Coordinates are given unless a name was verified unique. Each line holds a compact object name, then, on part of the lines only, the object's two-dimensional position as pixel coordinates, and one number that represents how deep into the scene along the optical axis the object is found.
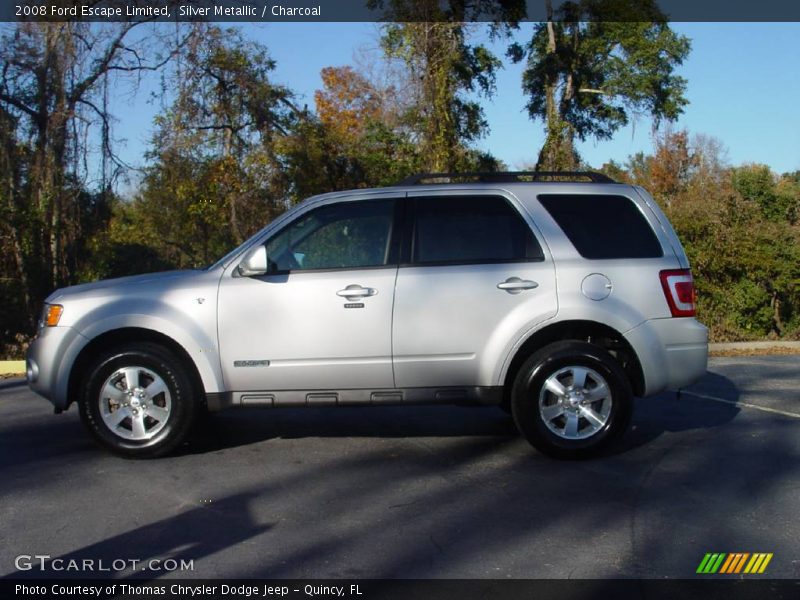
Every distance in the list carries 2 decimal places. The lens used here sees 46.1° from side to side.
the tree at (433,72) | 19.34
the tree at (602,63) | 27.39
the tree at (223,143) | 17.81
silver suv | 6.84
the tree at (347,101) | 21.52
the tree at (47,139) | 16.48
